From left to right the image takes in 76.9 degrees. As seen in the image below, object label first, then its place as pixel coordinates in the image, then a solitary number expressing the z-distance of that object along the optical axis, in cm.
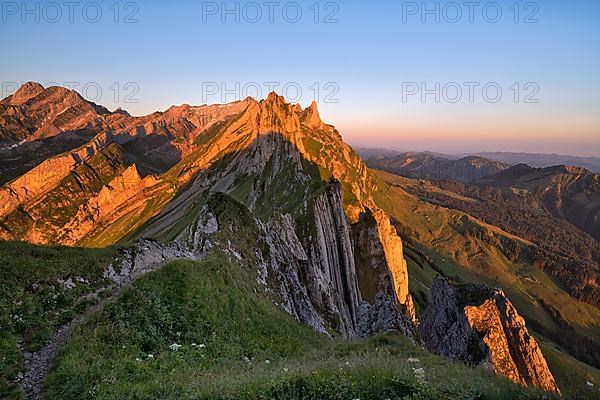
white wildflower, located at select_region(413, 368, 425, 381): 1078
